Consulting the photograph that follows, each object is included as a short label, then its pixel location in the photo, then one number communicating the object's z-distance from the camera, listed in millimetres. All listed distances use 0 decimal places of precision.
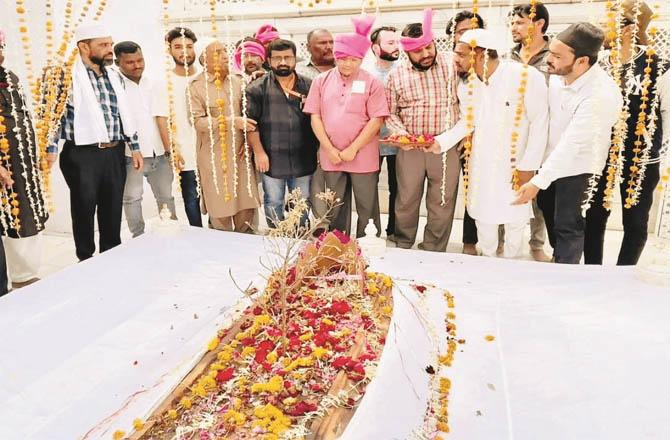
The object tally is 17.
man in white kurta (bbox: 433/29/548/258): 2707
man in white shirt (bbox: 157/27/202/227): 3314
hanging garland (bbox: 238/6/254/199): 3068
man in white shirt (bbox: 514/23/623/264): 2320
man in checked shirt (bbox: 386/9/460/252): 2982
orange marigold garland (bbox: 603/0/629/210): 1973
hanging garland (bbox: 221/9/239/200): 2950
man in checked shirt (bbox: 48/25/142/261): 2766
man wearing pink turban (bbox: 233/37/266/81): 3619
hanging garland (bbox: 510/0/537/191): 2462
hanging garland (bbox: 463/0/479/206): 2533
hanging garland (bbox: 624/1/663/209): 2124
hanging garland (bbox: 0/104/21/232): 2434
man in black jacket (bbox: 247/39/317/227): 3121
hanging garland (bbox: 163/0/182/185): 2963
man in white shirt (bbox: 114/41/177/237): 3287
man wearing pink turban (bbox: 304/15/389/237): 2998
